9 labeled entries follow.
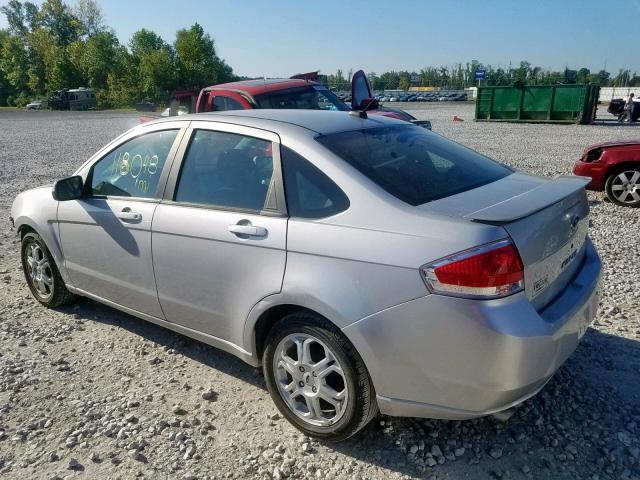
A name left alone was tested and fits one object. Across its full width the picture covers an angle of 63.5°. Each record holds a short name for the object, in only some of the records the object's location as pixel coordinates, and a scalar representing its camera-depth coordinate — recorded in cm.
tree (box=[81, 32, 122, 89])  7994
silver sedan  226
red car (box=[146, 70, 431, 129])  845
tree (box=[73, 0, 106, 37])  9325
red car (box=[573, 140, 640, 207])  755
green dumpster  2273
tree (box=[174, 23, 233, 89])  8244
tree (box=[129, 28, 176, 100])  7638
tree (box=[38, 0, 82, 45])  9348
